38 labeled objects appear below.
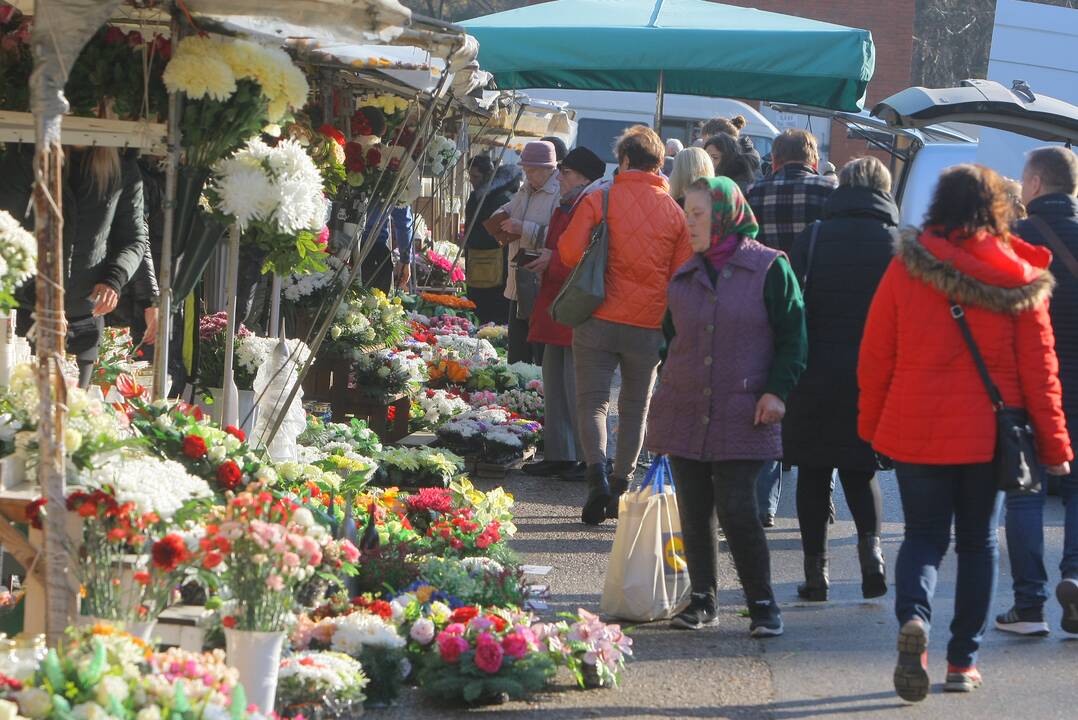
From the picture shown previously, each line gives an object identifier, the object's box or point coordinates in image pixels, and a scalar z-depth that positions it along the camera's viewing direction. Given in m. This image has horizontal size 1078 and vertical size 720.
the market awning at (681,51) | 17.66
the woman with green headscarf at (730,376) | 11.20
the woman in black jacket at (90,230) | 11.64
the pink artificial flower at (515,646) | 9.52
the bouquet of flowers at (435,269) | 33.28
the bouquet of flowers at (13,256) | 8.25
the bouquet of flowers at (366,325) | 18.81
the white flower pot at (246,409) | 13.75
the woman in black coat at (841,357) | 12.38
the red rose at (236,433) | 10.77
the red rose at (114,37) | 10.52
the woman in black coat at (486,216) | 27.37
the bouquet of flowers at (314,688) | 8.73
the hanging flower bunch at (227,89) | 10.02
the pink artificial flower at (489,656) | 9.33
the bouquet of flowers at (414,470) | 15.50
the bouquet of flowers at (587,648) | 9.86
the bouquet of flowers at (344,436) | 15.55
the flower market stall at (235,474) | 7.42
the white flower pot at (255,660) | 8.01
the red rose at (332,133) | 15.40
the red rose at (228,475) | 9.89
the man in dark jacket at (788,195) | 15.05
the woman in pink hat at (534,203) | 19.72
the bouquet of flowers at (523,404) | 21.16
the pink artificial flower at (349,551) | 8.87
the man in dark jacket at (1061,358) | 11.78
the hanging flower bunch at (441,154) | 22.09
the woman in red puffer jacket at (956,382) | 9.74
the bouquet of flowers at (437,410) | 19.72
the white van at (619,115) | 41.91
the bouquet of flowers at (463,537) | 12.34
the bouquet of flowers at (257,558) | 7.87
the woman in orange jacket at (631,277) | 14.71
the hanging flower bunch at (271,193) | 10.78
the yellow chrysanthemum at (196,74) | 9.99
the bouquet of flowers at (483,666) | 9.30
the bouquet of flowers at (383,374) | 18.58
